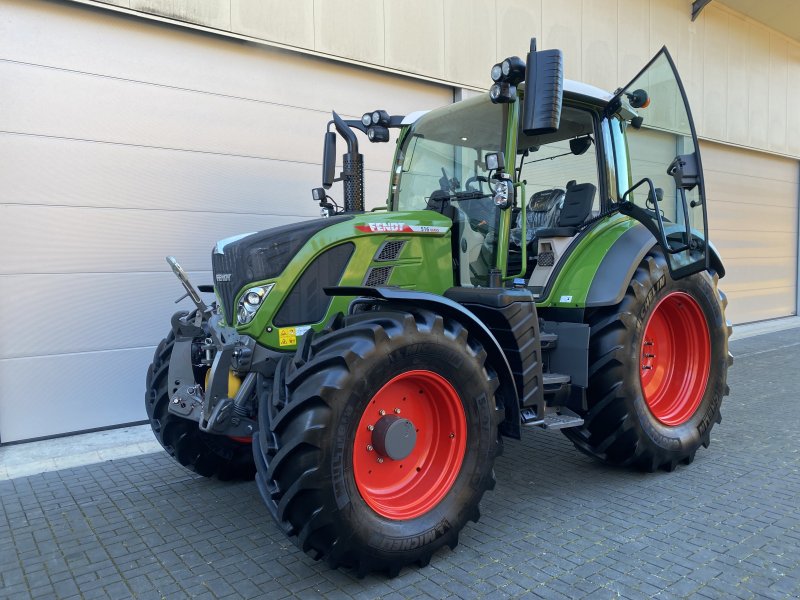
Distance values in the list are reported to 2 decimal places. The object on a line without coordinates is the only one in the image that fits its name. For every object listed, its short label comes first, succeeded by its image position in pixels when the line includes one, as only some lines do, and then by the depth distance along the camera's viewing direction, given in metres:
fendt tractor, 2.75
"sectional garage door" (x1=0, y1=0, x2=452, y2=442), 5.00
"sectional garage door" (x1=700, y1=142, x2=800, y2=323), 11.52
